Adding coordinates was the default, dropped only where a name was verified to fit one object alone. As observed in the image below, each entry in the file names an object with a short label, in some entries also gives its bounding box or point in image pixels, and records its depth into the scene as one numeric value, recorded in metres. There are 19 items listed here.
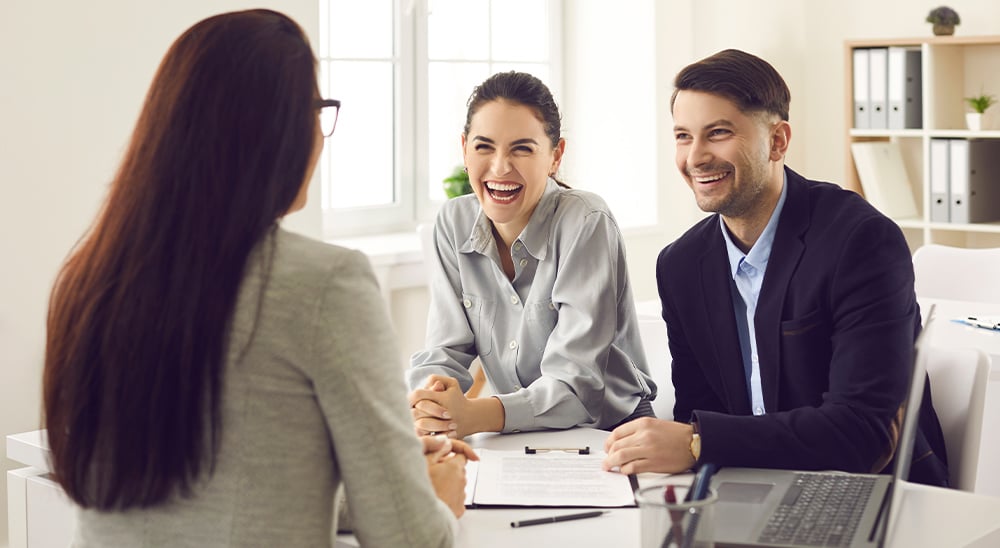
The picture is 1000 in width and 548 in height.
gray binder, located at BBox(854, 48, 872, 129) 4.52
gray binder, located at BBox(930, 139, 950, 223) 4.33
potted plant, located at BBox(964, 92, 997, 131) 4.28
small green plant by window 4.05
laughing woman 2.05
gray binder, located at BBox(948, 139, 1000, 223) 4.29
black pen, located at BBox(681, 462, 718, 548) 1.15
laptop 1.27
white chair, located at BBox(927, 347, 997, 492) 1.81
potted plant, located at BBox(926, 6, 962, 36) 4.36
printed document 1.49
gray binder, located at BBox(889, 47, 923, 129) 4.41
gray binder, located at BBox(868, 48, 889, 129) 4.47
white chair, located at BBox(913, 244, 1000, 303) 3.17
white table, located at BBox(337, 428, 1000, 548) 1.34
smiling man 1.64
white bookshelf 4.33
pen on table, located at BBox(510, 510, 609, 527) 1.40
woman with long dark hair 1.02
